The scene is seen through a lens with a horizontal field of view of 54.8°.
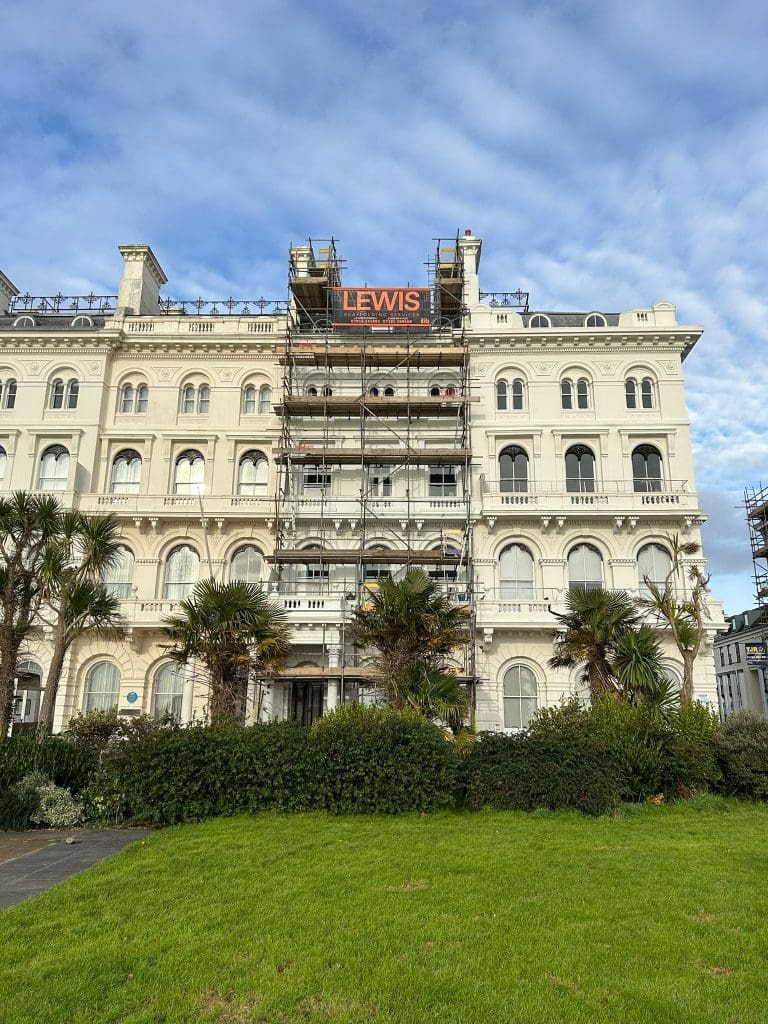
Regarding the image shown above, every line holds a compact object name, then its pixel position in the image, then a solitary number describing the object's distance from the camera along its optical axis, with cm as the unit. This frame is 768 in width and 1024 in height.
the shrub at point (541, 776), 1395
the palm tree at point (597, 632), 2048
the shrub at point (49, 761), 1422
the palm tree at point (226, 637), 1919
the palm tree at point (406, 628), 1920
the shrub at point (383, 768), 1390
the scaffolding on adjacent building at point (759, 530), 4381
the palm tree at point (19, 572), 1834
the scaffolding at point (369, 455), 2808
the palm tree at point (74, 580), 1936
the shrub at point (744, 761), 1577
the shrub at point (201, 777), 1348
